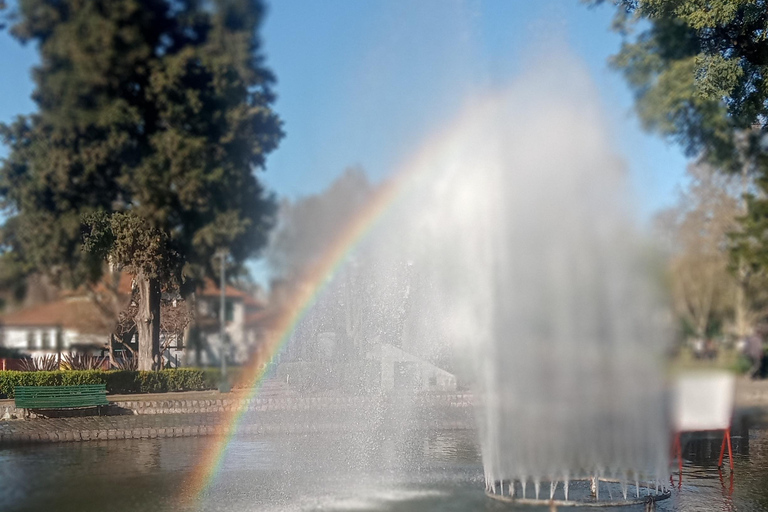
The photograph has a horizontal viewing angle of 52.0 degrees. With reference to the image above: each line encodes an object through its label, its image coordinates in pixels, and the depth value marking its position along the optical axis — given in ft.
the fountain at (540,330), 38.24
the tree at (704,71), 44.24
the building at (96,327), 83.87
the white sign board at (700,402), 50.11
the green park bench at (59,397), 58.39
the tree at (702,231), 136.67
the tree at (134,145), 69.41
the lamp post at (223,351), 77.46
